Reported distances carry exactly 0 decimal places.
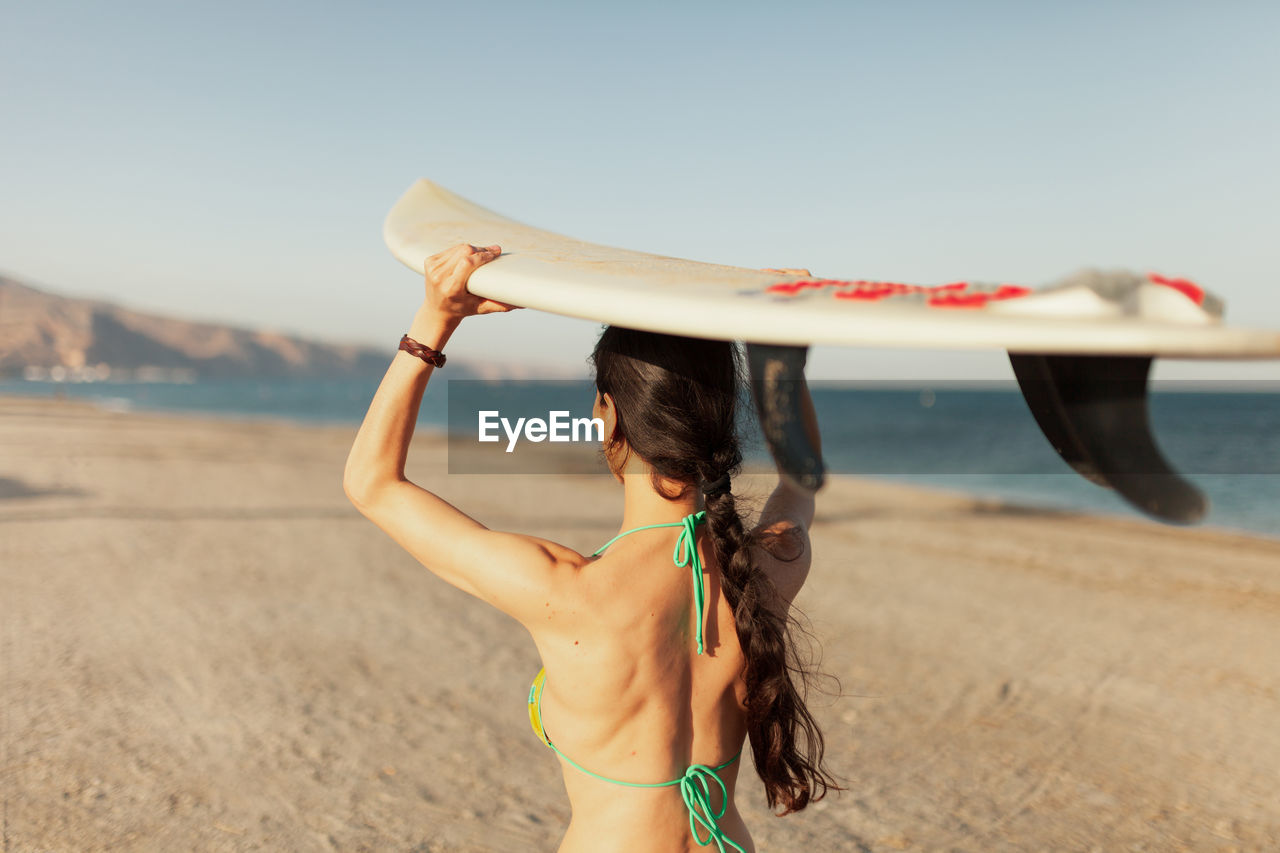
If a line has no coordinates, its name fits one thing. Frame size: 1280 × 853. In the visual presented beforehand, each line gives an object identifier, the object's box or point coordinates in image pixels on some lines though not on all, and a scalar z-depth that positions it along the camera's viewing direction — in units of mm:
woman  1453
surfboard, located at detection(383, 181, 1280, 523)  1053
